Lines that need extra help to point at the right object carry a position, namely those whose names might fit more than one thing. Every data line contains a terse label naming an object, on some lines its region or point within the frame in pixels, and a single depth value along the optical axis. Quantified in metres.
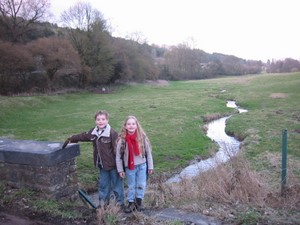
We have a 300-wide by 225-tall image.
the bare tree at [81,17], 51.34
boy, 6.43
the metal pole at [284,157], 6.82
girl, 6.21
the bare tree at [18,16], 46.12
